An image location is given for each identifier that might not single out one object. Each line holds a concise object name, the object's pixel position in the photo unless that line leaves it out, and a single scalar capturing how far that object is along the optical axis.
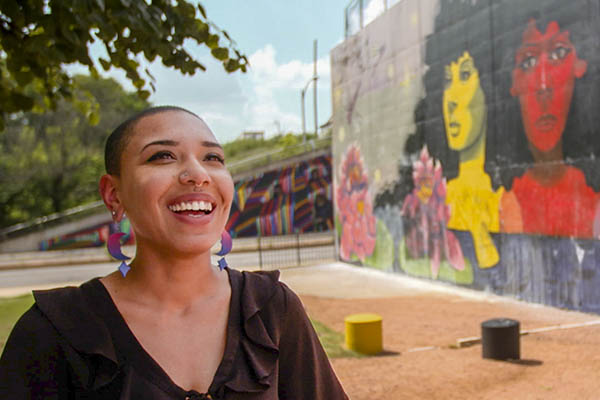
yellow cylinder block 8.20
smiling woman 1.76
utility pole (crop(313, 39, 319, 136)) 38.41
